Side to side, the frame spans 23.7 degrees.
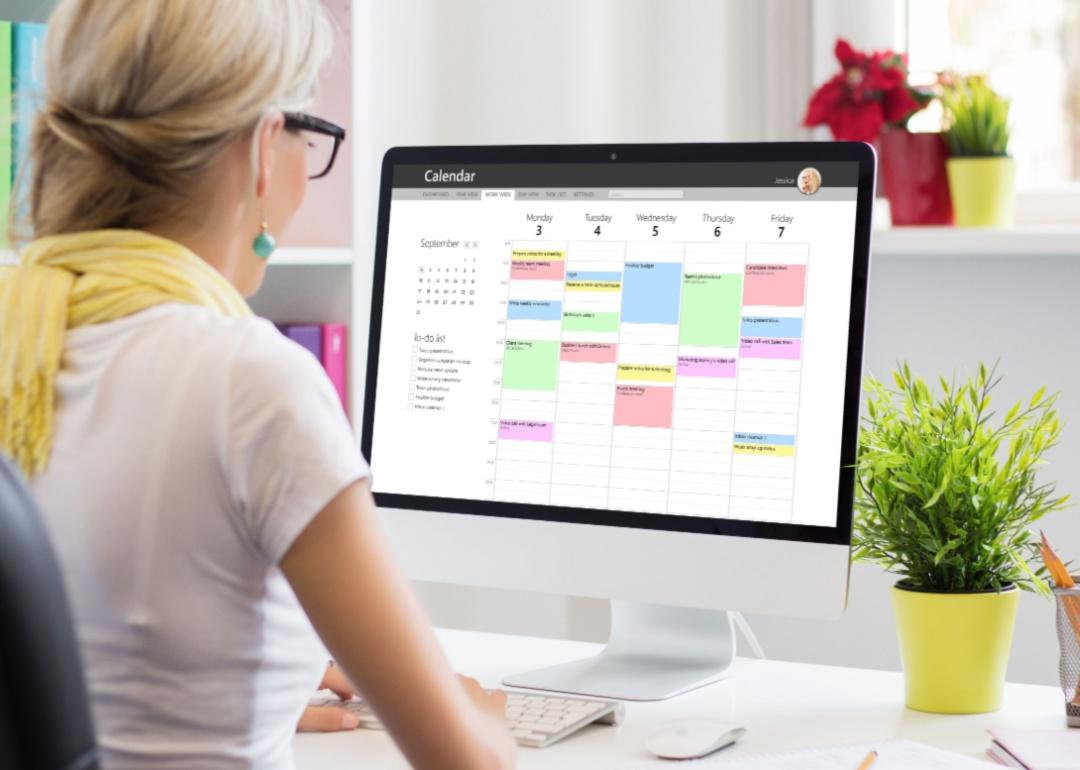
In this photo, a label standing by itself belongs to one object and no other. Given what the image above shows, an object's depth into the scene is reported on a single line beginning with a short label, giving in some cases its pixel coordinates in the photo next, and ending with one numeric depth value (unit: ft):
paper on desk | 7.75
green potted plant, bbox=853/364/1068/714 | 8.28
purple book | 11.04
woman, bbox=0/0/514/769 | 6.79
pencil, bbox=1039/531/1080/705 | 8.23
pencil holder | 8.23
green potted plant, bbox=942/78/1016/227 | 11.01
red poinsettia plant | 11.12
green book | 10.01
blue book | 7.24
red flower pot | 11.16
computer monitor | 8.41
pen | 7.71
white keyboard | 8.12
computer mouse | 7.95
